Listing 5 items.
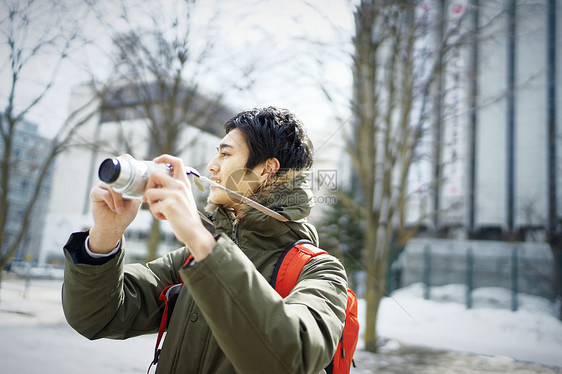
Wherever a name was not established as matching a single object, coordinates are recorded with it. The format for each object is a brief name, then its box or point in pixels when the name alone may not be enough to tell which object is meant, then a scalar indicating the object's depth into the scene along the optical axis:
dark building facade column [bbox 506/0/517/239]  15.66
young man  0.78
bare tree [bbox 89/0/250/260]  5.34
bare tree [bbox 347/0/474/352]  5.34
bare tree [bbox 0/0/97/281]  4.28
